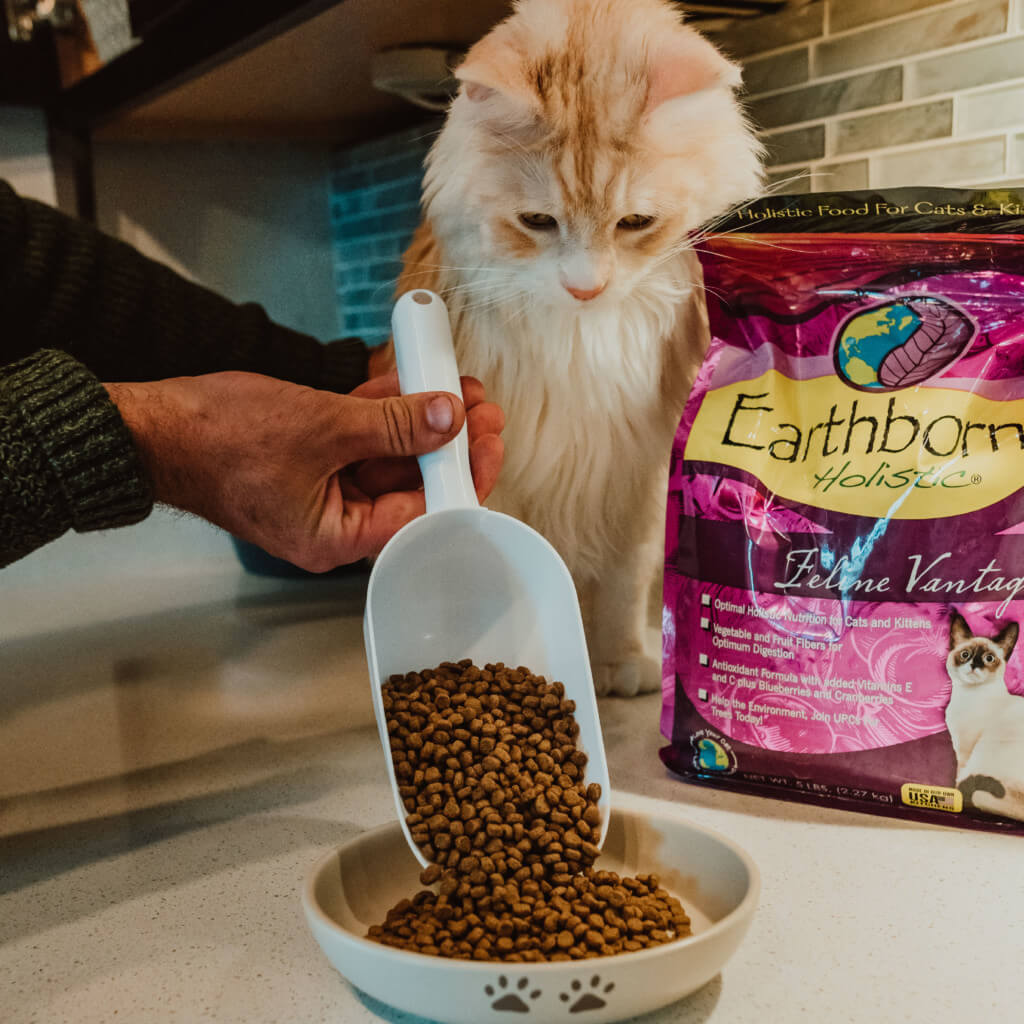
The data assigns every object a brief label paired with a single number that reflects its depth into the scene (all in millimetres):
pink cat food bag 763
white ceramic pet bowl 512
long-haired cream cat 851
